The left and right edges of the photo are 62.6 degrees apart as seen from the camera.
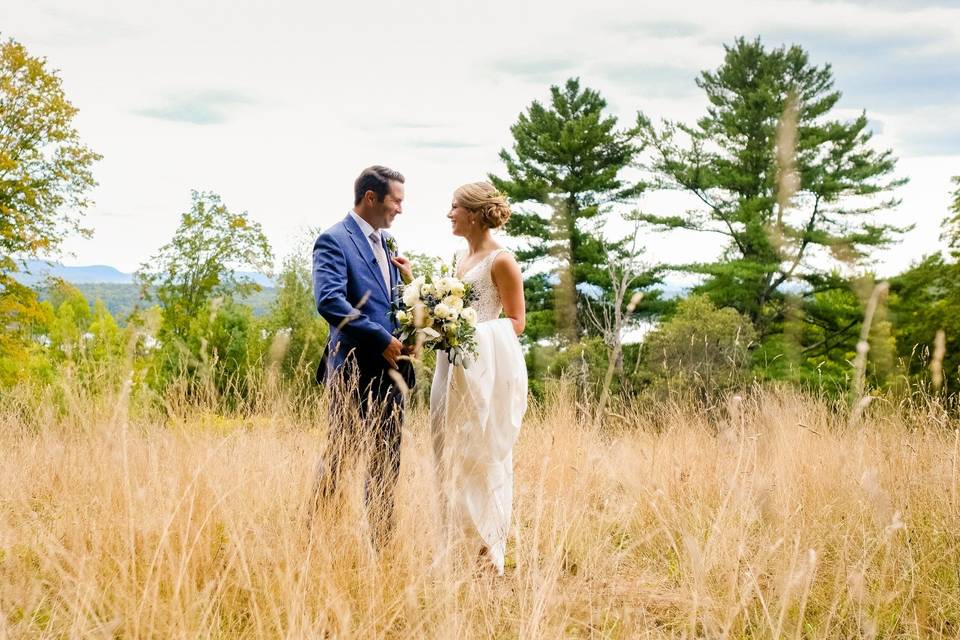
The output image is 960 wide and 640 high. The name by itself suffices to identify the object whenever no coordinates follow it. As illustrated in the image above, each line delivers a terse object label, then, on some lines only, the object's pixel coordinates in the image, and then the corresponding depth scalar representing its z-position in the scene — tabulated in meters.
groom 3.53
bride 3.78
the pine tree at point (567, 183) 30.25
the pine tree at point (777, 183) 28.02
